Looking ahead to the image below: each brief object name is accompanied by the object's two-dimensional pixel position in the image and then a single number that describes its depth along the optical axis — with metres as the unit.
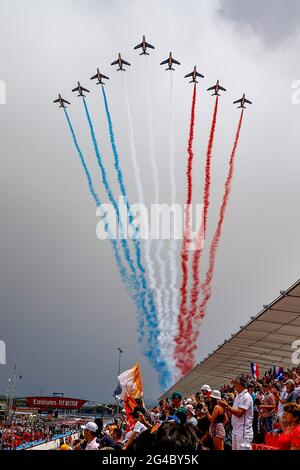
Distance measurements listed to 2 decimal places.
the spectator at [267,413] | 12.38
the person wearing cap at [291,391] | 10.76
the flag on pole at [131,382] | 18.11
